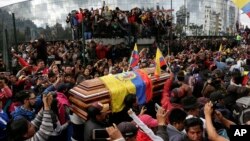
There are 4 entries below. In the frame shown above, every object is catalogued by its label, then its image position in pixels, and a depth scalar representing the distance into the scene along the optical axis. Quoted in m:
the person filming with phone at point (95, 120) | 4.18
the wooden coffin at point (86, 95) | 5.07
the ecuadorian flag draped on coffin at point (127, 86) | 5.39
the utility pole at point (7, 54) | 8.45
